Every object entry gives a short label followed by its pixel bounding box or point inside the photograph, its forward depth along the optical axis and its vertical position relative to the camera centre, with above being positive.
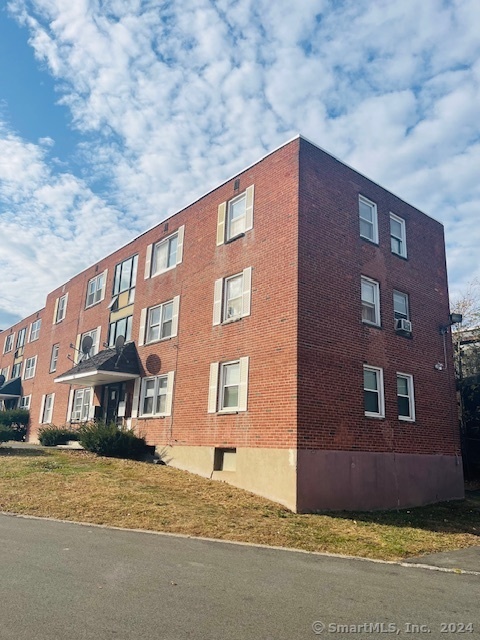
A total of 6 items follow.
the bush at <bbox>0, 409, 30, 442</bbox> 29.86 +1.20
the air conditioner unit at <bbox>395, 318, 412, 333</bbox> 16.05 +4.04
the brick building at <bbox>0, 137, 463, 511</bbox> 13.00 +3.22
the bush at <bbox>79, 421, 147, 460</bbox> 17.56 +0.08
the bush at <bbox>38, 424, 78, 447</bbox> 21.98 +0.26
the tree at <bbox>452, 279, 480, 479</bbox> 20.23 +2.74
